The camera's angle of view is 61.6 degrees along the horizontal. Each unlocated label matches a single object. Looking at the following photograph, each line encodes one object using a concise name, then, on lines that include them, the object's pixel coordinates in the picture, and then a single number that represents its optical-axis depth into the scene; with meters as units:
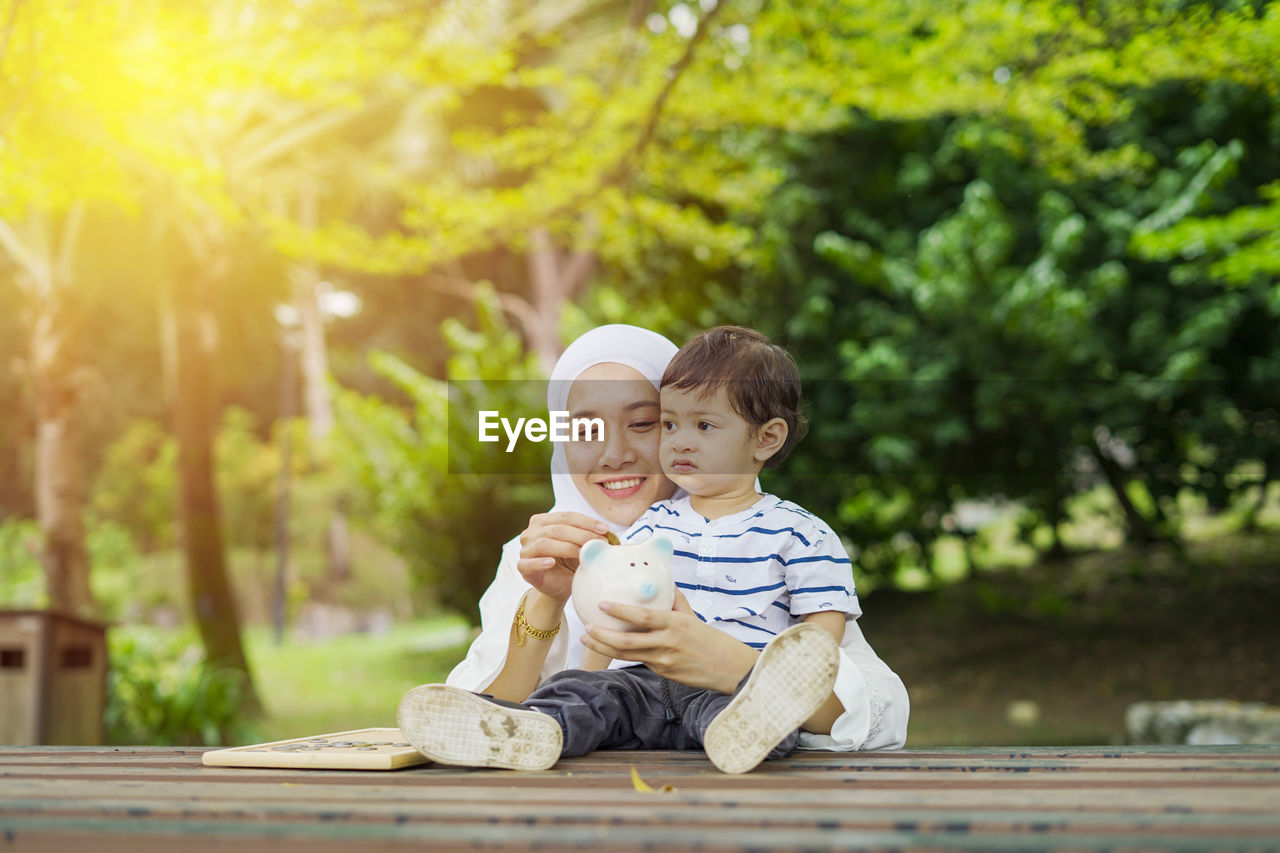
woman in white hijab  1.68
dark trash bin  5.24
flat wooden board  1.65
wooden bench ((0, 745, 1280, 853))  1.08
